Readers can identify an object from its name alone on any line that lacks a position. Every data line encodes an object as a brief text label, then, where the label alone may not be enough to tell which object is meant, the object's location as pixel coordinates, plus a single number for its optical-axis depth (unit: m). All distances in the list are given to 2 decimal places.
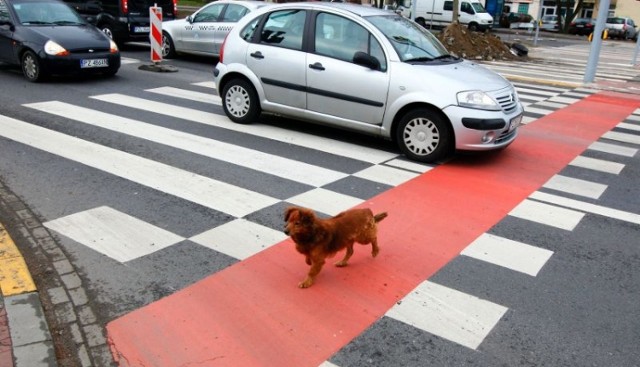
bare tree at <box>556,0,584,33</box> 45.31
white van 36.81
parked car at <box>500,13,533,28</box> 48.19
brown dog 3.65
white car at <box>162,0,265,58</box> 14.51
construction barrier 12.57
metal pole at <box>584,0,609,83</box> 15.57
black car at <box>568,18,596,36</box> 45.72
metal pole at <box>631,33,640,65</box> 23.33
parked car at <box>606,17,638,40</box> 43.41
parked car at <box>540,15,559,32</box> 49.34
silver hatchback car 6.89
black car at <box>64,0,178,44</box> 16.45
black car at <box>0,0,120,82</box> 10.88
